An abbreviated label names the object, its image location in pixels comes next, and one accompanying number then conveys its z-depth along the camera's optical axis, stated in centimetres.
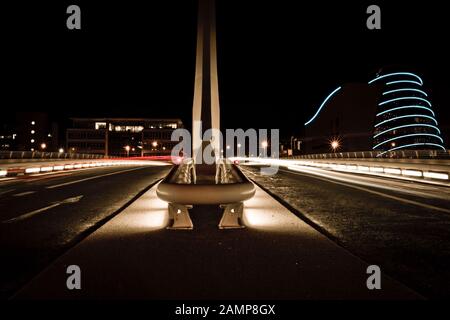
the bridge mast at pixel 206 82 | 1584
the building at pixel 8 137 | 12725
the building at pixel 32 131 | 12531
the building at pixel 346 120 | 14150
